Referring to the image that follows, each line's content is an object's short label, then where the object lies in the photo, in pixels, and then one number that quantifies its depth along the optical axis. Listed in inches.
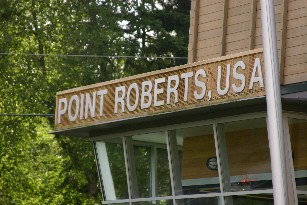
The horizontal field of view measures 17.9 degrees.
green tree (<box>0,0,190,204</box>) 1588.3
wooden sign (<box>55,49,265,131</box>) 780.0
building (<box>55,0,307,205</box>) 792.9
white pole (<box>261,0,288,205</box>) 594.5
